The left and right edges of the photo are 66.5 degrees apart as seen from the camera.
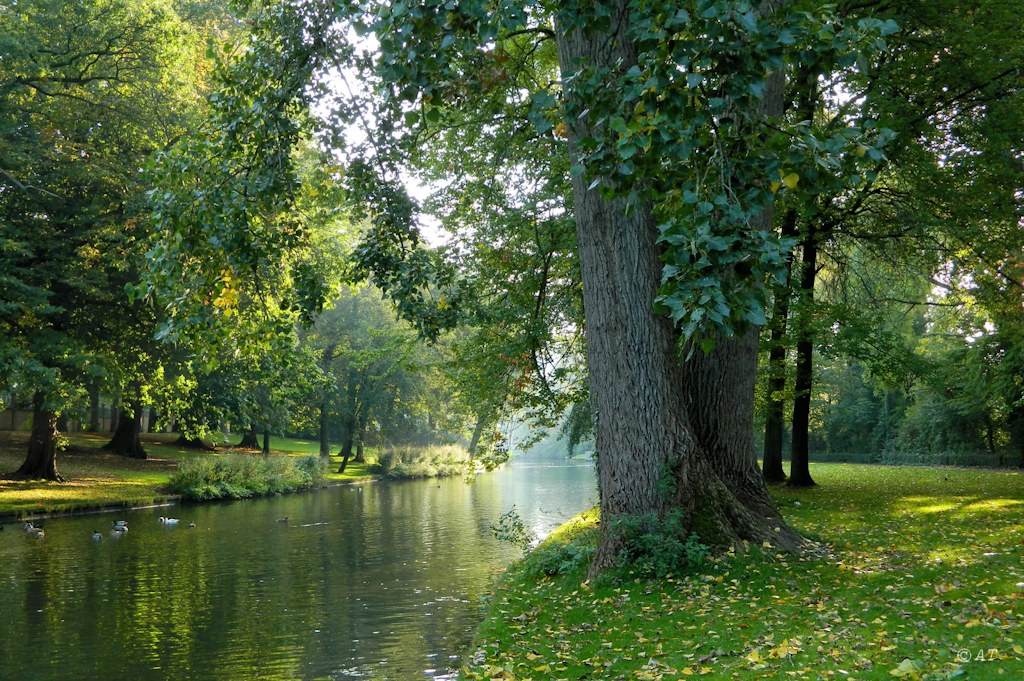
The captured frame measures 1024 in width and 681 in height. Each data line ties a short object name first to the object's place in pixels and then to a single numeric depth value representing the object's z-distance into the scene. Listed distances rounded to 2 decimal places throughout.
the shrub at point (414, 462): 44.16
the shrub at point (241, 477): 27.98
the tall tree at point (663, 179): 5.15
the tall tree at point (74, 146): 20.45
